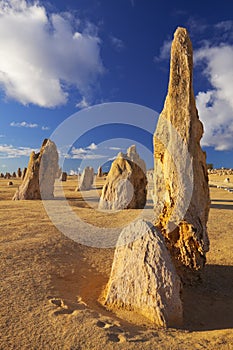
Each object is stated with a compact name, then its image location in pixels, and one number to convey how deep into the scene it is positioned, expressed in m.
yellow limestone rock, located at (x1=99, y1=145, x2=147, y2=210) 13.10
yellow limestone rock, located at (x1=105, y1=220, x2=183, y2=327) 3.58
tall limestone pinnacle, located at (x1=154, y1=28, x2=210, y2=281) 5.07
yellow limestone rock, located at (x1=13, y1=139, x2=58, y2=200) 15.63
